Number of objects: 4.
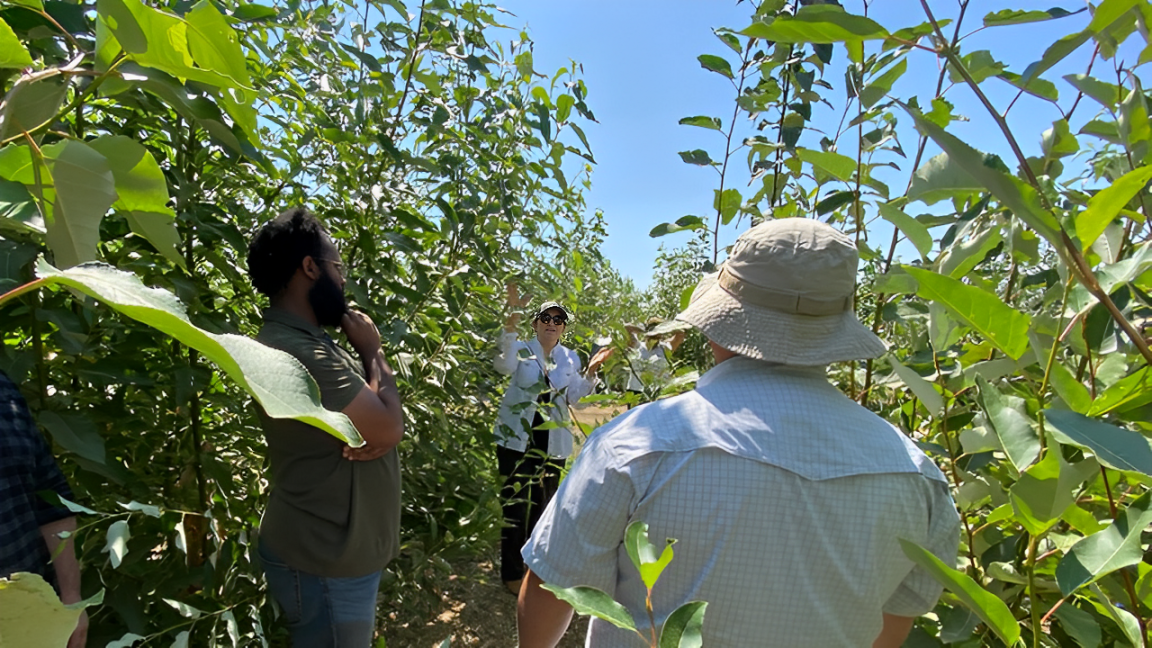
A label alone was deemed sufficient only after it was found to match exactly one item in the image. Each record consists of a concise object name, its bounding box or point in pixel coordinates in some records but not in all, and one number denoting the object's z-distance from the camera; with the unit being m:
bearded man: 1.91
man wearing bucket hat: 1.04
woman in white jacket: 4.11
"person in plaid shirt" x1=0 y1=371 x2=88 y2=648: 1.32
